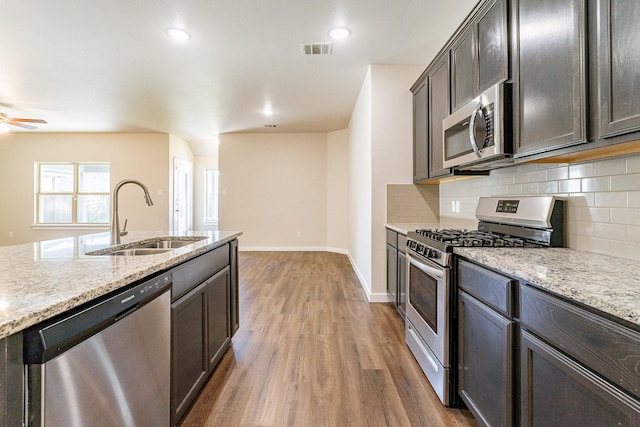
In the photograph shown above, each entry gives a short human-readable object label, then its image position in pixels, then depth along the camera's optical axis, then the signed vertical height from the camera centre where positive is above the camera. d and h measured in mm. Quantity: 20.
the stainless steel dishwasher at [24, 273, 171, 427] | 730 -438
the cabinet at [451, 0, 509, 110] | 1753 +1040
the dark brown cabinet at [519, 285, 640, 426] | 742 -433
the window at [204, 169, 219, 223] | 8805 +529
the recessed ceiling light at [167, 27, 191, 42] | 2805 +1680
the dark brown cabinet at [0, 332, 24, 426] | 660 -368
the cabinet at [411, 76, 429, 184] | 3031 +843
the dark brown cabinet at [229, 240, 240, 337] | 2359 -596
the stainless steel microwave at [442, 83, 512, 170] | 1733 +531
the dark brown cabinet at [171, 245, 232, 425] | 1433 -609
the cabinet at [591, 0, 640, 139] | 1027 +519
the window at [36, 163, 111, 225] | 7055 +488
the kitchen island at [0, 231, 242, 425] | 673 -209
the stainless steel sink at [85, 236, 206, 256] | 1724 -204
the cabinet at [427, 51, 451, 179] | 2545 +927
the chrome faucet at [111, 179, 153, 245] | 1863 -55
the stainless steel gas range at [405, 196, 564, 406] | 1658 -269
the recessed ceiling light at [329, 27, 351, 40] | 2791 +1683
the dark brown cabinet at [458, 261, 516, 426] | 1192 -576
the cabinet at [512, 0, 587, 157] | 1244 +636
